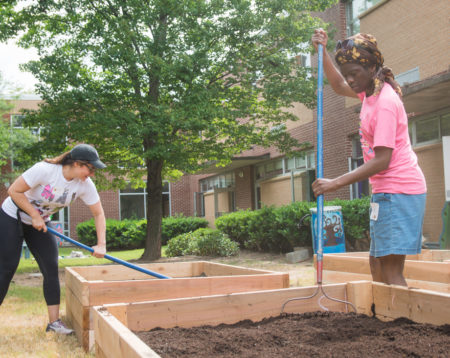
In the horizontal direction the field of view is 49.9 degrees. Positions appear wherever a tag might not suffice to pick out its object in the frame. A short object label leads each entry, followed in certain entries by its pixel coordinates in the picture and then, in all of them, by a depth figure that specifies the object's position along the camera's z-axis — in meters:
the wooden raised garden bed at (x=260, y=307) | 2.61
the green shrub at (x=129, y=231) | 21.42
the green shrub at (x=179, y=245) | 14.65
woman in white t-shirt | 4.04
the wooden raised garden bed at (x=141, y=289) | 3.67
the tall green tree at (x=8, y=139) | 25.68
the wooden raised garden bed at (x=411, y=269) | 4.10
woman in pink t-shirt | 2.82
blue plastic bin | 8.51
